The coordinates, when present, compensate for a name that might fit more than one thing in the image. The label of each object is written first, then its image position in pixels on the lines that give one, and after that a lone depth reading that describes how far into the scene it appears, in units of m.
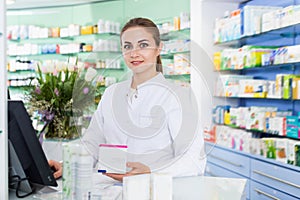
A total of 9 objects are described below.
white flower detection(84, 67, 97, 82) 1.36
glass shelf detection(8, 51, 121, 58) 6.02
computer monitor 1.33
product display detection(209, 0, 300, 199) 3.09
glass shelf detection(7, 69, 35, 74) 6.42
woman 1.24
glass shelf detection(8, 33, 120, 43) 5.99
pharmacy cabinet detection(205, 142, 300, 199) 2.94
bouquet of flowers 1.70
